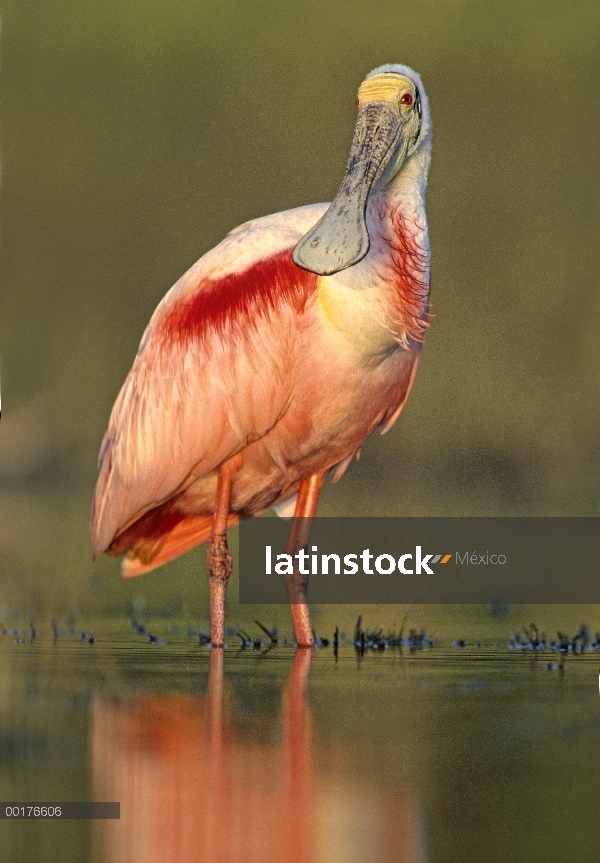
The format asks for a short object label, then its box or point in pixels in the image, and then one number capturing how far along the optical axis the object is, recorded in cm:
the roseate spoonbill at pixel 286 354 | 1337
